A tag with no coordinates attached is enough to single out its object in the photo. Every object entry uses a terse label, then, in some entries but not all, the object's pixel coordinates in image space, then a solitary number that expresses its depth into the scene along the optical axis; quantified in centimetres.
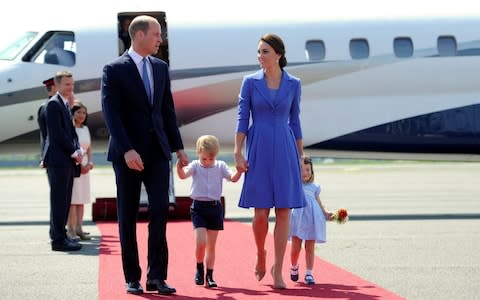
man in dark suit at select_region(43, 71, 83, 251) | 2317
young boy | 1789
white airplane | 3189
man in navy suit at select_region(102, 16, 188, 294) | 1681
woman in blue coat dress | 1739
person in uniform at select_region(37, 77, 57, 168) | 2392
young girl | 1814
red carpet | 1644
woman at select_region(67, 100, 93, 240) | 2567
